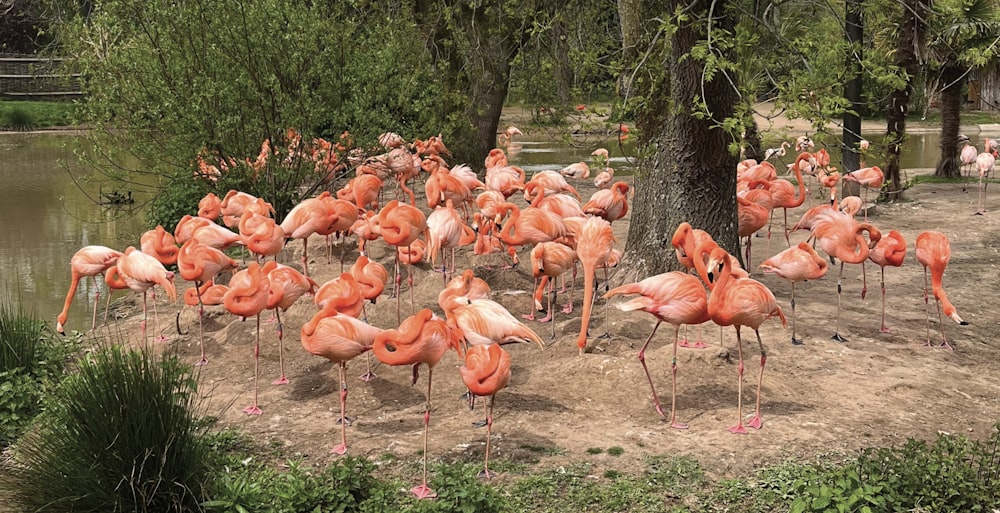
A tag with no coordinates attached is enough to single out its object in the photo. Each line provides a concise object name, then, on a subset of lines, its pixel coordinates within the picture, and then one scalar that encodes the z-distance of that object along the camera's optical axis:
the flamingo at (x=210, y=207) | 10.16
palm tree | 15.46
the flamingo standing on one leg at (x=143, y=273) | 7.64
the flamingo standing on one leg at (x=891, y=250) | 7.89
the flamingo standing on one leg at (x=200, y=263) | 7.43
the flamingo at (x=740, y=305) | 5.73
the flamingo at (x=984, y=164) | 13.95
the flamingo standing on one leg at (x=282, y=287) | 6.68
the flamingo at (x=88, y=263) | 8.17
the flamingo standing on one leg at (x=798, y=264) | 7.30
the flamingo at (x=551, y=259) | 7.63
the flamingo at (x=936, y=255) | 7.60
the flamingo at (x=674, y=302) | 5.84
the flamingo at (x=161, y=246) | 8.48
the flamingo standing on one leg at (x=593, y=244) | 7.25
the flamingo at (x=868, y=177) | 12.27
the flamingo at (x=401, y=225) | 7.92
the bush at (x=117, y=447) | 4.56
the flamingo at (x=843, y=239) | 7.90
